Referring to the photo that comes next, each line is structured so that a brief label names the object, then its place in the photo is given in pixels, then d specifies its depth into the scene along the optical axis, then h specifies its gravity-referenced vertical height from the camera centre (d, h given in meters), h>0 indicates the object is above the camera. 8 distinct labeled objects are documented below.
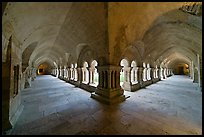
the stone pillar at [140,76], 7.14 -0.47
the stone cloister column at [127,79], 6.16 -0.59
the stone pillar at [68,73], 9.99 -0.33
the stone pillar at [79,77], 7.64 -0.57
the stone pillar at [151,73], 9.58 -0.35
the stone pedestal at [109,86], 4.34 -0.77
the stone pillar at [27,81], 7.23 -0.84
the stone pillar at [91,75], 6.84 -0.37
